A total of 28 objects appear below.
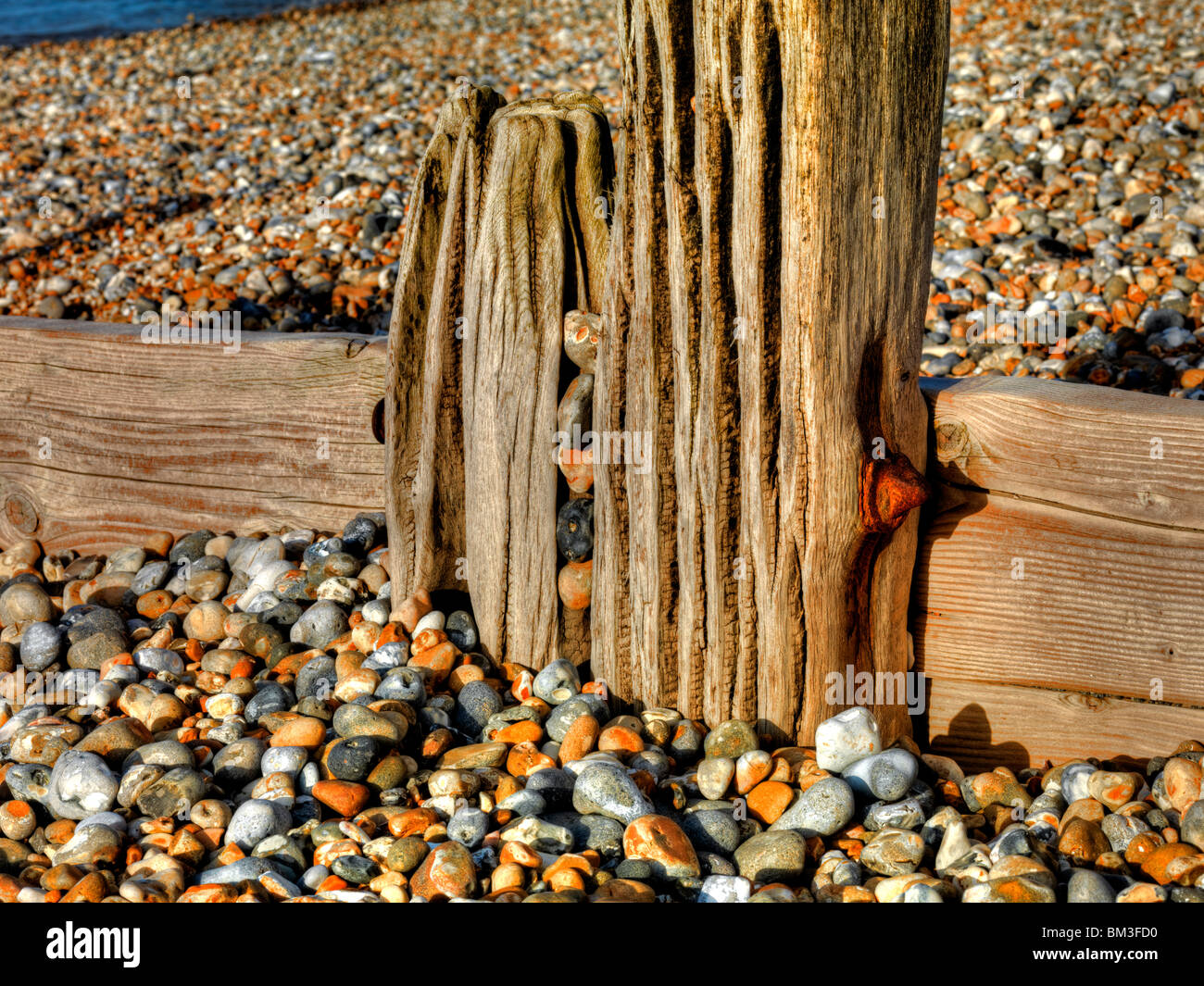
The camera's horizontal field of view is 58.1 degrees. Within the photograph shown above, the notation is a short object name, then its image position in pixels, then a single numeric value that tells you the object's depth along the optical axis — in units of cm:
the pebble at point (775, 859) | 219
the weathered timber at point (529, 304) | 277
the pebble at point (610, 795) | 234
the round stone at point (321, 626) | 321
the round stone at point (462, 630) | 307
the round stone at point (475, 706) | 278
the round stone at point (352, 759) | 251
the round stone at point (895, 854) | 220
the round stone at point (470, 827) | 231
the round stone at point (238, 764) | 259
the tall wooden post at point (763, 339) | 208
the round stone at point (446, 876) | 212
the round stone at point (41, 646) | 331
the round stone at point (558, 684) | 282
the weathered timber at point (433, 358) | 290
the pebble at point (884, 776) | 240
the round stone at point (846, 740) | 248
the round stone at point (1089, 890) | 202
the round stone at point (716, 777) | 246
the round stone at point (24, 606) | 355
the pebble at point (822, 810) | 232
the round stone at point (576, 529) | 282
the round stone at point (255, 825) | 235
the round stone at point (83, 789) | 253
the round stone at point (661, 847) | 217
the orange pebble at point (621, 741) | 258
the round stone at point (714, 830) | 231
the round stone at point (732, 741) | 254
